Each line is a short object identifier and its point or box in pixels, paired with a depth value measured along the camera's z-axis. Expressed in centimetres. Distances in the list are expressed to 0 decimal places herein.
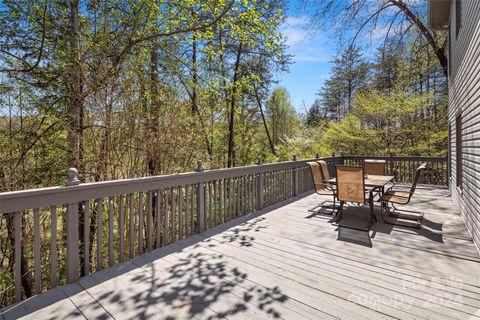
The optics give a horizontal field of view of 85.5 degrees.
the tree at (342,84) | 1892
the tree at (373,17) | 803
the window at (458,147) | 487
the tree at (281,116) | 1973
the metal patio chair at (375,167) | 596
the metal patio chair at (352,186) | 402
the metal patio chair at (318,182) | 516
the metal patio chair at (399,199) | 423
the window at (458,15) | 445
